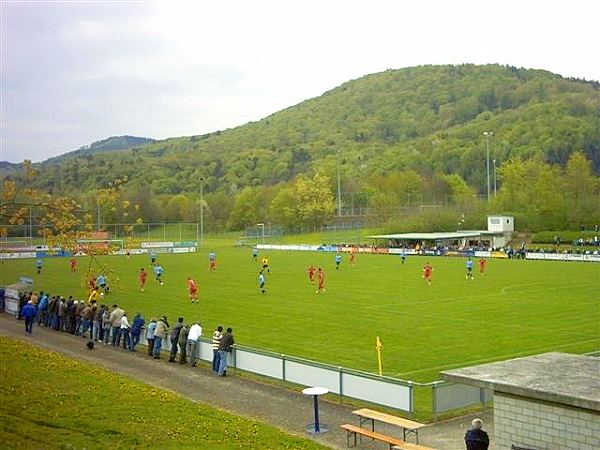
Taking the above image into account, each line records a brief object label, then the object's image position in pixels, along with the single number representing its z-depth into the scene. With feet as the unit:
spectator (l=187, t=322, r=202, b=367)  71.87
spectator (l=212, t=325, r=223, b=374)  67.62
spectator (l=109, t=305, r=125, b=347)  82.94
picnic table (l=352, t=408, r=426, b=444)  45.93
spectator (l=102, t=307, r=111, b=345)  84.38
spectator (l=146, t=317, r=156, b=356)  76.79
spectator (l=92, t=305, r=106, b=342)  85.61
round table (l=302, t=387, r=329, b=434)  48.01
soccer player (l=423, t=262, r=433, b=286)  148.15
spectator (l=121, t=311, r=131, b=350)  81.46
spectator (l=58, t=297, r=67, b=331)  93.91
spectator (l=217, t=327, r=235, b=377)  66.90
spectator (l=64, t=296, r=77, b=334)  92.48
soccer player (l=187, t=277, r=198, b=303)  123.24
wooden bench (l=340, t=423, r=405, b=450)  44.96
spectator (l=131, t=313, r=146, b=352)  80.69
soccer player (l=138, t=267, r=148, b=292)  146.10
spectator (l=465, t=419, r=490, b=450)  38.50
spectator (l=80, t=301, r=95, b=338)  87.18
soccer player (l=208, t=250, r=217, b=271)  193.16
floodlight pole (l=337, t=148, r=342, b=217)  448.57
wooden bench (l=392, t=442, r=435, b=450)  42.08
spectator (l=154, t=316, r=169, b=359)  75.92
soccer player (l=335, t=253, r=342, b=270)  191.60
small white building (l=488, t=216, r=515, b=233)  285.64
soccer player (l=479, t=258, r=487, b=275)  169.40
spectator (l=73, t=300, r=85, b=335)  91.04
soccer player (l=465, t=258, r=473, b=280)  155.98
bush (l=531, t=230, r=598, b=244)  280.10
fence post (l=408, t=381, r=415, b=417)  50.92
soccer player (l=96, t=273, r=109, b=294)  131.28
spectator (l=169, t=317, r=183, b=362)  72.95
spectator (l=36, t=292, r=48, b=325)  99.45
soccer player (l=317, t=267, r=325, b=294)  136.96
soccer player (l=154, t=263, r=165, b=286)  160.01
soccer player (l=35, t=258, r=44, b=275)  184.44
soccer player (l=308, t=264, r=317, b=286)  152.56
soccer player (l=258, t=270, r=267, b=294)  135.74
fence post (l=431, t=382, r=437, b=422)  51.03
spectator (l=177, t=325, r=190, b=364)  72.54
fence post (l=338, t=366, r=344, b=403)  55.60
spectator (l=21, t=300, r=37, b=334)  89.06
